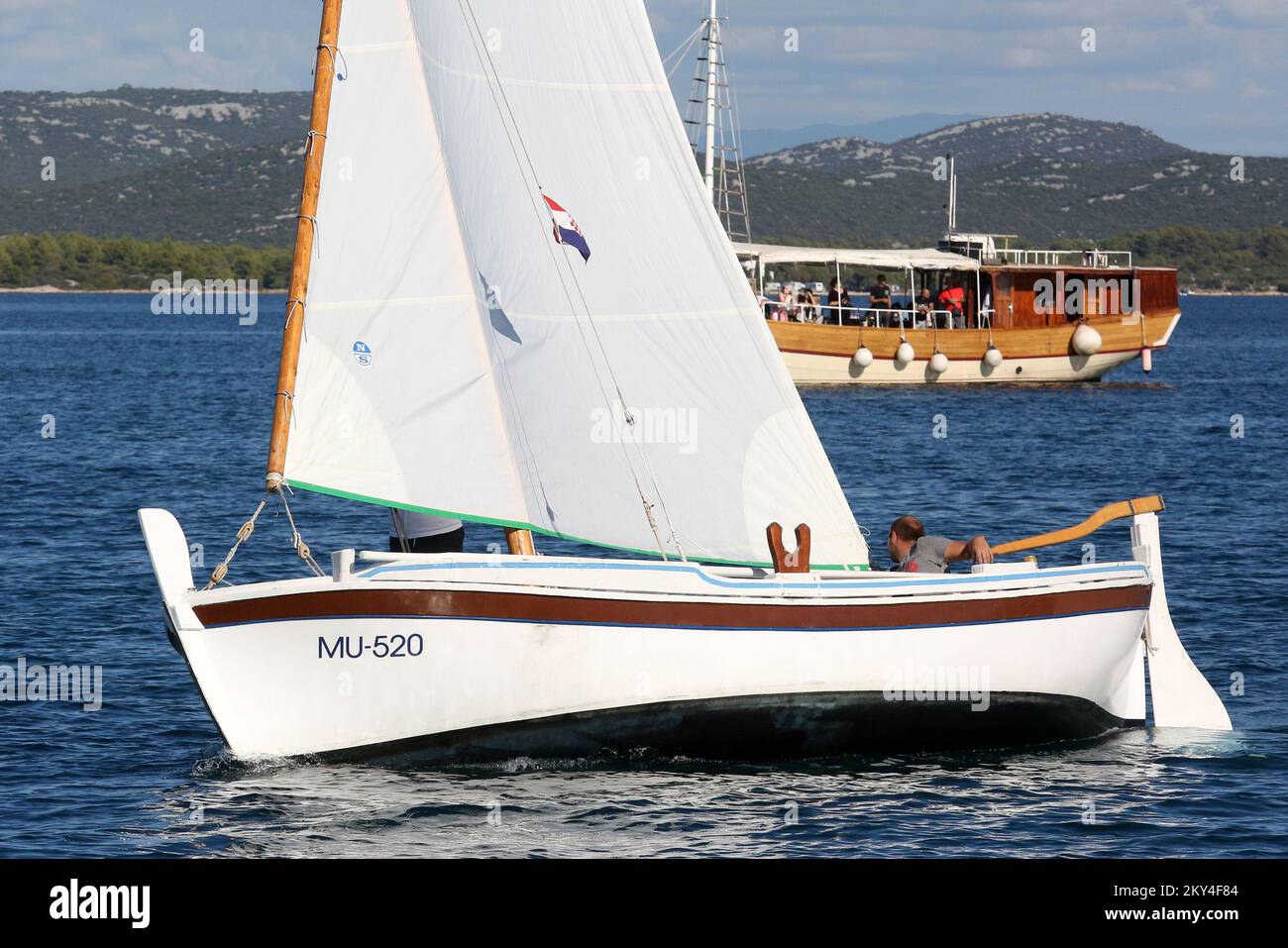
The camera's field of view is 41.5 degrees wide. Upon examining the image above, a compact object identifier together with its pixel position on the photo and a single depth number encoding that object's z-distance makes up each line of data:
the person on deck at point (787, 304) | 59.19
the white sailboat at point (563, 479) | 13.36
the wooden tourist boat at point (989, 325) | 58.91
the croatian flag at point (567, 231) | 14.42
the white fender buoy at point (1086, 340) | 60.88
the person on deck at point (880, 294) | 60.16
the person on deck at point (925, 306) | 60.12
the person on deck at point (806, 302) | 58.97
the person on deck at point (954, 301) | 60.16
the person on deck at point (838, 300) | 57.91
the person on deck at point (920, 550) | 15.41
